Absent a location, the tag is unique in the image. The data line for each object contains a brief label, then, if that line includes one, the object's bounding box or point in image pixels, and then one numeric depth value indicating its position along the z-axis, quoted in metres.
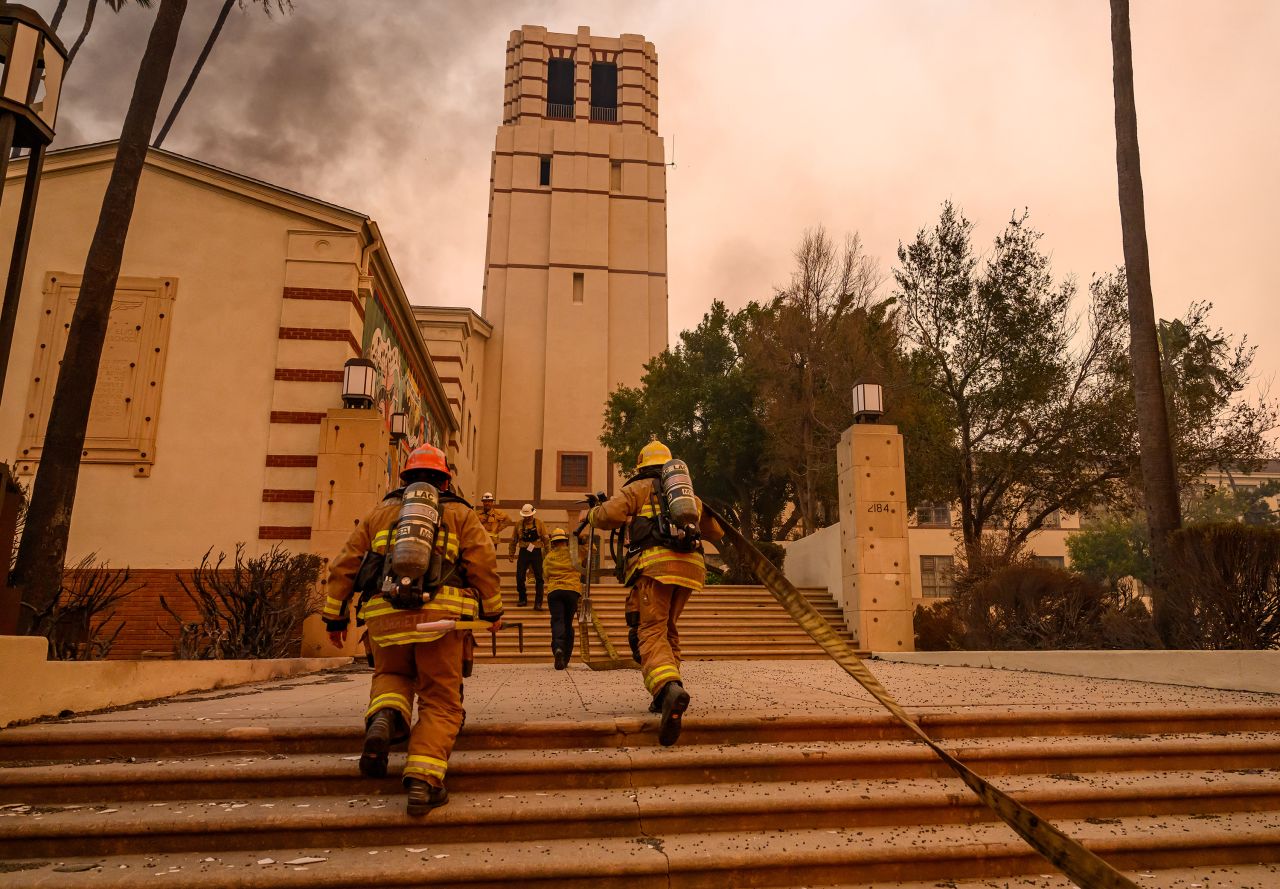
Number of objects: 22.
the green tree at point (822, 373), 21.38
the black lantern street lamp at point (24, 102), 5.15
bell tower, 36.09
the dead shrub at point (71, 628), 7.95
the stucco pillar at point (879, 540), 14.07
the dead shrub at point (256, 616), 9.91
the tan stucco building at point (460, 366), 30.53
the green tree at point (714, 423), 26.52
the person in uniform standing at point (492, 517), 13.86
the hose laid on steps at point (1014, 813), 2.82
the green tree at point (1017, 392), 20.53
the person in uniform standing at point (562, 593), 10.52
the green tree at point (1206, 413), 20.77
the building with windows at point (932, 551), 44.56
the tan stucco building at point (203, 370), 13.83
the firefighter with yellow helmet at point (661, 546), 5.42
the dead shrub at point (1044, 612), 11.68
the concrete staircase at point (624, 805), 3.59
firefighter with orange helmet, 4.07
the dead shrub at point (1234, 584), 8.48
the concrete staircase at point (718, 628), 13.75
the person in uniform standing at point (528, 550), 14.22
